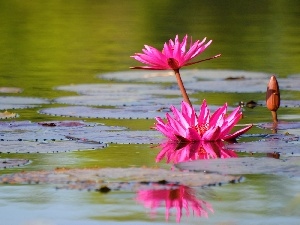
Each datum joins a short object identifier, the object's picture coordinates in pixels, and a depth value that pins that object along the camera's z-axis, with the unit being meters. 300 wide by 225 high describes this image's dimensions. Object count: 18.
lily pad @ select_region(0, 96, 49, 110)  11.98
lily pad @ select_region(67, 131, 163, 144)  9.32
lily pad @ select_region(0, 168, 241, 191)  7.16
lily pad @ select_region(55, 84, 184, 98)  13.37
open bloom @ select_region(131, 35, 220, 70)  9.35
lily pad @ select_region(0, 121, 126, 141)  9.45
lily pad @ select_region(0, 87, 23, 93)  13.41
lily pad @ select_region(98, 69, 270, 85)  15.06
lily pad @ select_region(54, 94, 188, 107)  12.21
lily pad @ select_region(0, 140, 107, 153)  8.69
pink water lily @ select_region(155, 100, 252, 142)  9.11
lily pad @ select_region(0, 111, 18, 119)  10.96
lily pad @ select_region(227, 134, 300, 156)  8.52
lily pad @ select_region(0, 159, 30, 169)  8.02
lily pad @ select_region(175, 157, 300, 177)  7.60
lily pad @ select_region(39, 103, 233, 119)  11.01
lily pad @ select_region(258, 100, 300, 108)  11.89
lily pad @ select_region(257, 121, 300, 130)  10.00
